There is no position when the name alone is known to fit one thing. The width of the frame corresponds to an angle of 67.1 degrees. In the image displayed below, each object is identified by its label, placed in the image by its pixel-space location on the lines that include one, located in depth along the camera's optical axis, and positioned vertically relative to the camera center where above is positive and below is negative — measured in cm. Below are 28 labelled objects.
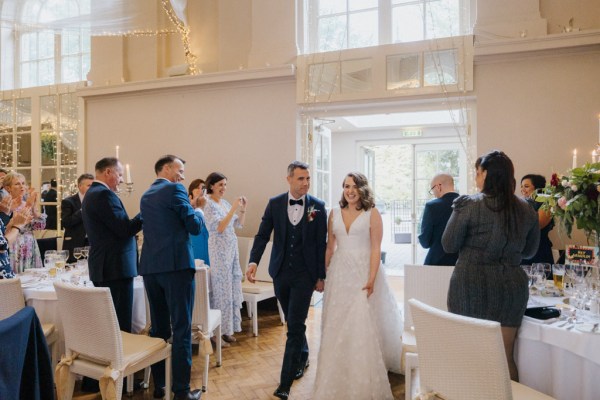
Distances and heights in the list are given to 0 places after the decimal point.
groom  321 -39
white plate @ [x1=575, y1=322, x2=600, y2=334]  213 -62
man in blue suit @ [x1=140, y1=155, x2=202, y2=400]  304 -41
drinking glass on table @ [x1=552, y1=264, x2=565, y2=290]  301 -51
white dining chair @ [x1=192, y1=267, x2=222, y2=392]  336 -85
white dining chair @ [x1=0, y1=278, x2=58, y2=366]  297 -63
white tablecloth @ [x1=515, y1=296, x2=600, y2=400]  212 -82
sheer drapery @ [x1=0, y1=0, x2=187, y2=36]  555 +237
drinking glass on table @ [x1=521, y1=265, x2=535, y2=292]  297 -50
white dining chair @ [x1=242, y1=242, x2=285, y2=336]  484 -98
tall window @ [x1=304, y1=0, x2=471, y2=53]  534 +222
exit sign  862 +130
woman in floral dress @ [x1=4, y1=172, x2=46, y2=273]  401 -26
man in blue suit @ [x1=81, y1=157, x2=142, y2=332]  315 -27
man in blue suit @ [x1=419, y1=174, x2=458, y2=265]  370 -22
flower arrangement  249 +0
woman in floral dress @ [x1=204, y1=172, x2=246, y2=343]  445 -56
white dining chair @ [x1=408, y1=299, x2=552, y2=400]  183 -68
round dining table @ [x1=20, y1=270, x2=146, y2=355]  333 -73
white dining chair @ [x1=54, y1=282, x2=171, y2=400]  261 -86
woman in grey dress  234 -24
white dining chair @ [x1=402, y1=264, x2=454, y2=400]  327 -63
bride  305 -73
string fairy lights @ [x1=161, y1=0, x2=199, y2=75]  645 +241
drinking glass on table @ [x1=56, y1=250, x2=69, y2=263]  388 -46
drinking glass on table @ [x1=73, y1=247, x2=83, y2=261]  378 -43
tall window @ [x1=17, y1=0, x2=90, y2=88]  748 +255
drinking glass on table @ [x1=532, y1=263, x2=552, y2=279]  300 -46
